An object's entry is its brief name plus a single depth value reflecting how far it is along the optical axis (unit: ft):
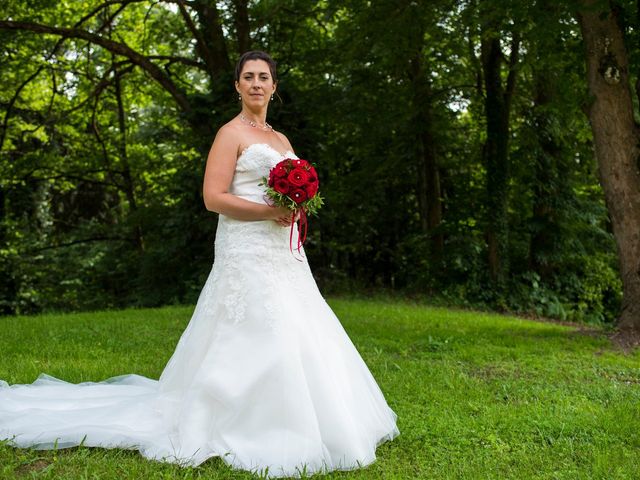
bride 12.22
